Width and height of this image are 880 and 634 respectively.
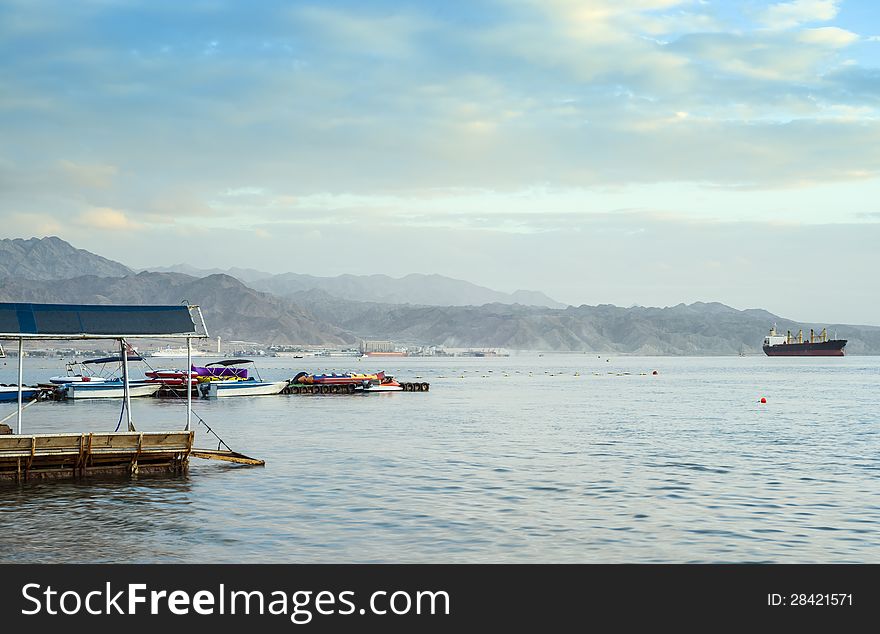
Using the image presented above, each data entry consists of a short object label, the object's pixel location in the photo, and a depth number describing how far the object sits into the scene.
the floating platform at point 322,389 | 103.75
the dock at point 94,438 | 33.00
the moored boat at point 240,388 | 93.75
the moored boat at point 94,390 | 93.12
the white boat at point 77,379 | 101.19
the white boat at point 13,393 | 83.88
